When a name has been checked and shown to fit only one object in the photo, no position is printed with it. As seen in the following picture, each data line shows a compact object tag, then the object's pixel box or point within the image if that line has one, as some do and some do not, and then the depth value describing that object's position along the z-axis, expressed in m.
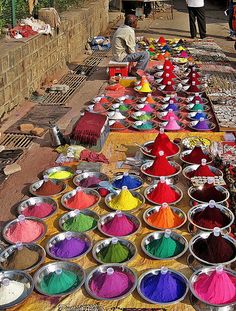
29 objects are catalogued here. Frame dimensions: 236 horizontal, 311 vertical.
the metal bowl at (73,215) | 4.05
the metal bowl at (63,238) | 3.66
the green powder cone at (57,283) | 3.27
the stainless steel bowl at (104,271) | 3.21
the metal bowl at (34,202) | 4.26
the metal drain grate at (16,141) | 5.78
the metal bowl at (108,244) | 3.63
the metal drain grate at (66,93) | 7.44
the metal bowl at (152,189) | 4.34
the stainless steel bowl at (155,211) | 4.00
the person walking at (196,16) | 11.73
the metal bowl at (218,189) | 4.18
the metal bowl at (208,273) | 3.04
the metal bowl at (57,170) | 4.91
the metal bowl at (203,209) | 3.81
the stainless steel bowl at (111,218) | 3.95
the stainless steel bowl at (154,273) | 3.14
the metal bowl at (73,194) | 4.31
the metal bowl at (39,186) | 4.54
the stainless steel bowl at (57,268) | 3.27
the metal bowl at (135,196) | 4.27
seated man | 8.27
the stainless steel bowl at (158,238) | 3.58
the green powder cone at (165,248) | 3.61
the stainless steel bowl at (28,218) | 3.82
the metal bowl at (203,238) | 3.40
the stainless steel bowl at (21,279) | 3.17
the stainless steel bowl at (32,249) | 3.52
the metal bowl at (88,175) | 4.72
